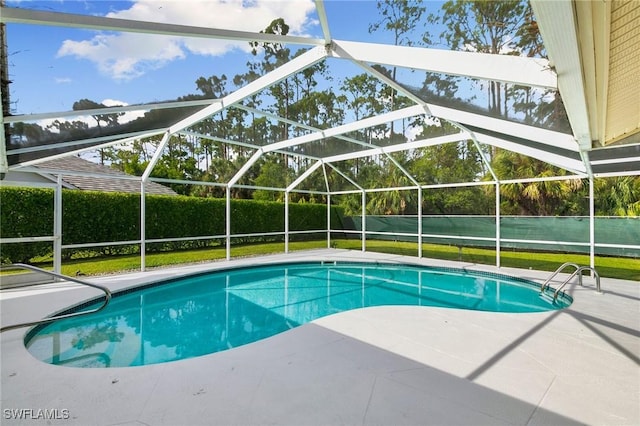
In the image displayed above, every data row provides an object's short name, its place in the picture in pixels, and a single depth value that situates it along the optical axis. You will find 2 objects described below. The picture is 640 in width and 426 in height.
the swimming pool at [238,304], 4.50
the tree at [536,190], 11.43
